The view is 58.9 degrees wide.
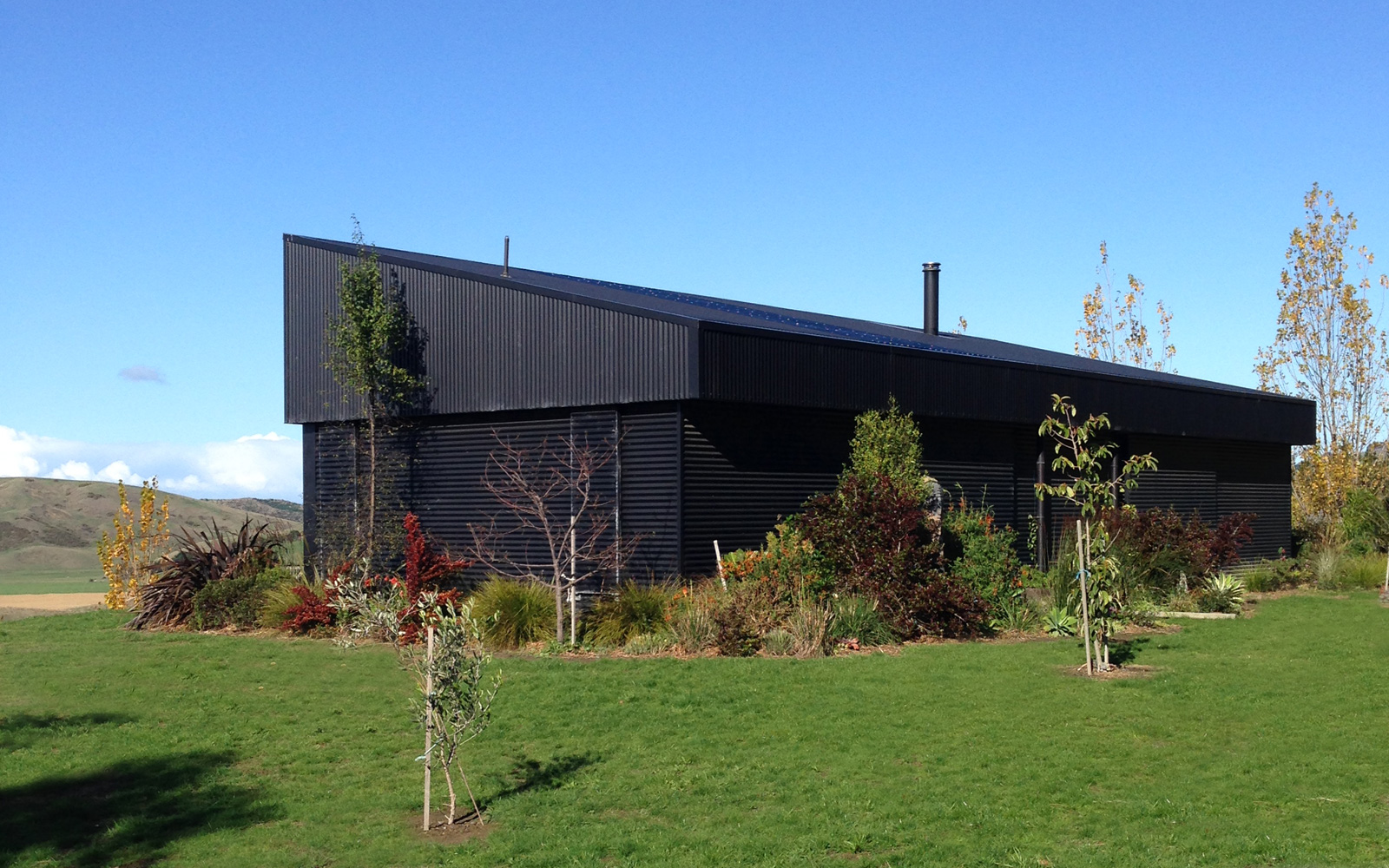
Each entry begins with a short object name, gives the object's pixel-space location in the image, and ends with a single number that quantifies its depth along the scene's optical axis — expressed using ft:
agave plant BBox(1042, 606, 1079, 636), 51.88
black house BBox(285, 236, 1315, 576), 56.80
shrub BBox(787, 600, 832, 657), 46.50
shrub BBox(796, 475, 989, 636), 50.88
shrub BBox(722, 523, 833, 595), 51.21
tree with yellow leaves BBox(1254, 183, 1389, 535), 116.16
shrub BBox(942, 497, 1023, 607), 55.67
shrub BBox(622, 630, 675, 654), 48.24
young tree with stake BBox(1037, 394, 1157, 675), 43.19
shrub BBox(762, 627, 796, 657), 46.75
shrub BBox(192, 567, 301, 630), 59.93
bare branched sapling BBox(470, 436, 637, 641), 58.08
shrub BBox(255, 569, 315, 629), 58.22
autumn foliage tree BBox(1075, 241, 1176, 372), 146.20
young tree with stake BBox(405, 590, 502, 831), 25.46
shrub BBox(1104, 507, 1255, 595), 61.62
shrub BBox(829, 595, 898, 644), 48.98
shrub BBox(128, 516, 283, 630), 62.44
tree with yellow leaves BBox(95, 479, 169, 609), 77.15
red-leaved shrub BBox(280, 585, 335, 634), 56.75
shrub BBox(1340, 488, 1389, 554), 92.32
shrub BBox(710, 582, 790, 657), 47.06
